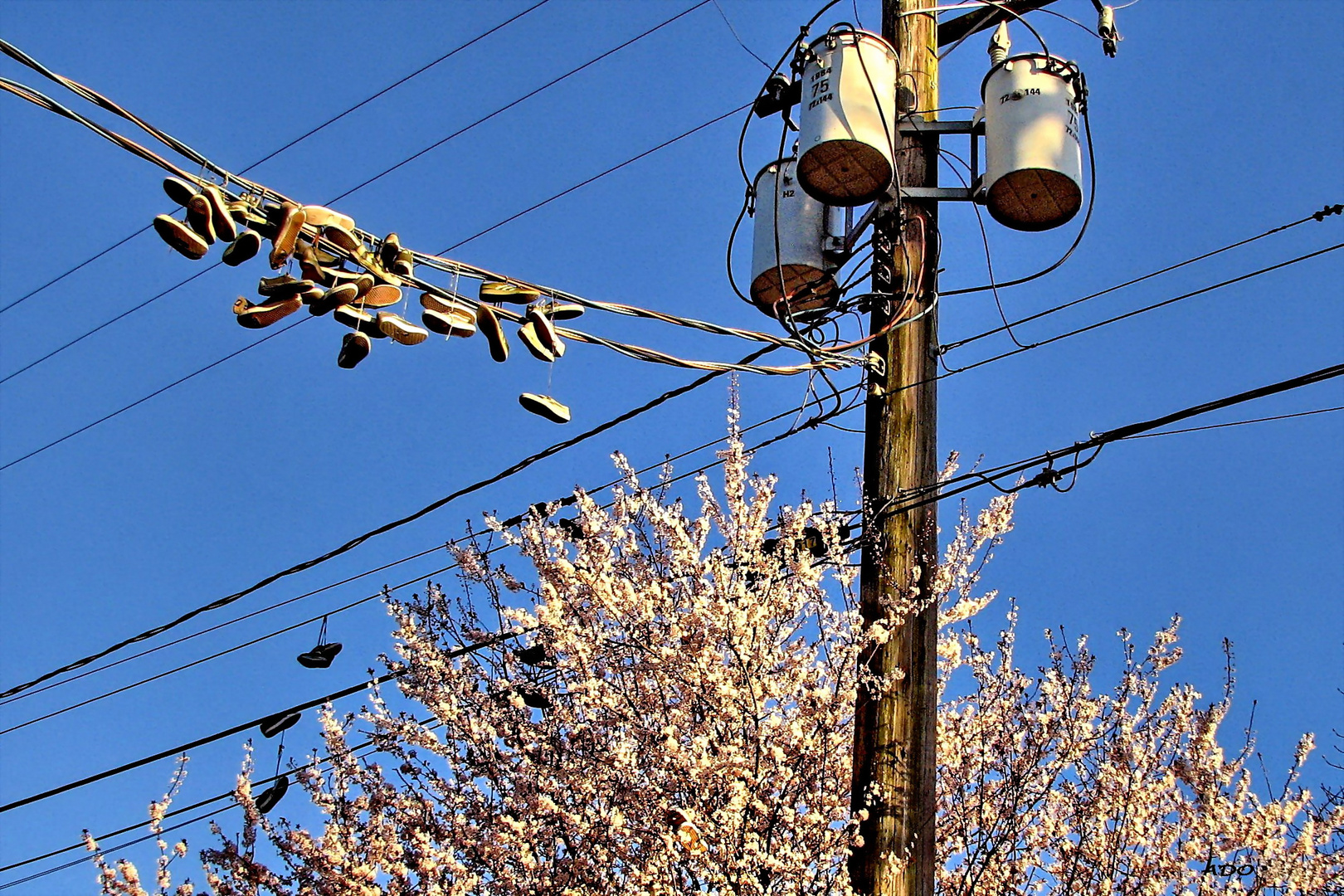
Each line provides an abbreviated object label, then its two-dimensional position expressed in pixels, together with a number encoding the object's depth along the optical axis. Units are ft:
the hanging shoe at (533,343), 27.48
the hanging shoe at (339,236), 24.90
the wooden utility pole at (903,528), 28.78
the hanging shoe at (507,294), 27.78
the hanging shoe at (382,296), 25.58
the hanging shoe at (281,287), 24.21
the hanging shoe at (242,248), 23.66
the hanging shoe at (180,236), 22.97
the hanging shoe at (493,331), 26.84
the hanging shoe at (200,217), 22.98
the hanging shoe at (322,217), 24.68
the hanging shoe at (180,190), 23.03
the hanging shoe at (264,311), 24.23
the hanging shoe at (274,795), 53.11
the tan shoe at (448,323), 26.35
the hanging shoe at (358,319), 25.14
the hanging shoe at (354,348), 25.17
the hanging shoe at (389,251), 25.86
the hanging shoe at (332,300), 24.58
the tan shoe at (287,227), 23.99
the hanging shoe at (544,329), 27.61
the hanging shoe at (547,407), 28.04
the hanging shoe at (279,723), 52.54
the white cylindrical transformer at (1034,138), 34.68
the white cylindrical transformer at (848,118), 34.14
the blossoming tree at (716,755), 35.83
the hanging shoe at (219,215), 23.15
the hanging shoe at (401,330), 25.85
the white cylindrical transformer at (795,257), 38.68
